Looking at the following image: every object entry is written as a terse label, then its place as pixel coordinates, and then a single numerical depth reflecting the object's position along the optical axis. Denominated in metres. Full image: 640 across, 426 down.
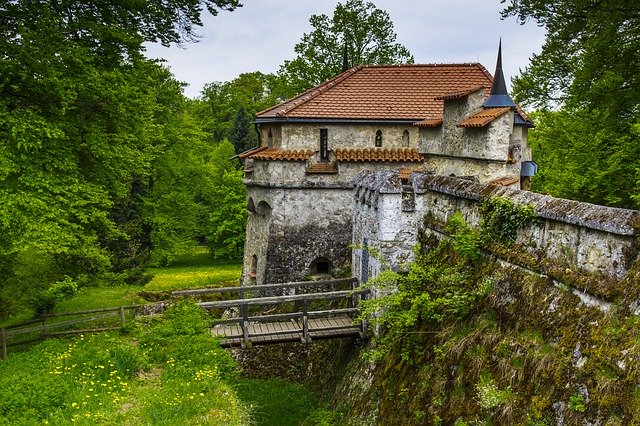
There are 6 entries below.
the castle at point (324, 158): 18.89
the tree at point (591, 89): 14.77
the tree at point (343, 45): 30.31
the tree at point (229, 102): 51.47
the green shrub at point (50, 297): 17.69
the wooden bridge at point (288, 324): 12.73
